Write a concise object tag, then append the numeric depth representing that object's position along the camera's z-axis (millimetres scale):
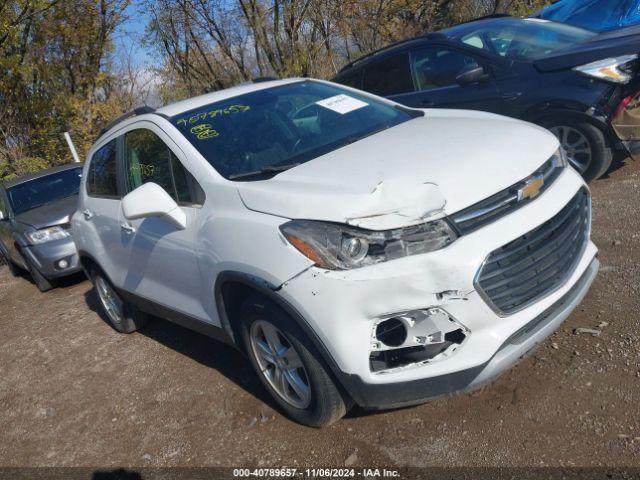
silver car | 6863
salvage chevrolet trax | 2363
